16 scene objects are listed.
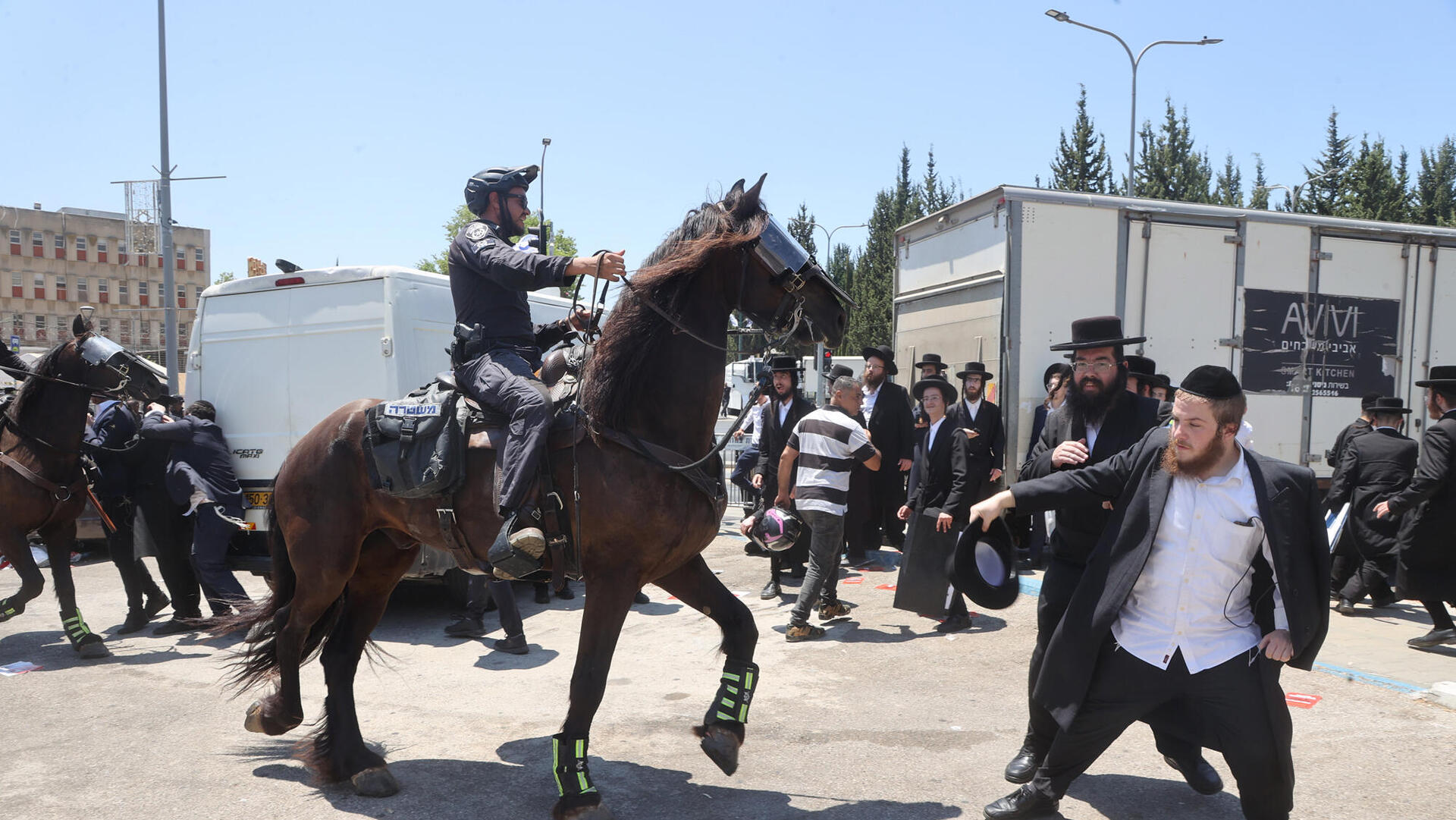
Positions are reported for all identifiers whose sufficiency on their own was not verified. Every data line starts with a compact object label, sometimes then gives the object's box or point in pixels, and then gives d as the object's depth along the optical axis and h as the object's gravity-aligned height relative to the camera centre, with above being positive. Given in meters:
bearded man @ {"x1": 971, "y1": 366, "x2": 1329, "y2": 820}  3.27 -0.84
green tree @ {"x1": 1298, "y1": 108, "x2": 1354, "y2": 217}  32.16 +6.55
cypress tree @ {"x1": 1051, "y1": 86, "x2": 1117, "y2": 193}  31.30 +6.75
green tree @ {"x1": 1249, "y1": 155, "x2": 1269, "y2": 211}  34.62 +6.84
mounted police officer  4.03 +0.21
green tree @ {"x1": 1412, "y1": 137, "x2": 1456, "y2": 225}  32.84 +6.64
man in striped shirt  7.43 -0.98
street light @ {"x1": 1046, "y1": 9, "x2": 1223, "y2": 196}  19.22 +6.66
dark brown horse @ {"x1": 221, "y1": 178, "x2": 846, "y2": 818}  3.95 -0.40
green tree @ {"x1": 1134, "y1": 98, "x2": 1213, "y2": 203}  32.09 +7.01
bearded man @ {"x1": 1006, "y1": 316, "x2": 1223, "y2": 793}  4.10 -0.39
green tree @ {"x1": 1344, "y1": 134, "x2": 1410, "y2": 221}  29.38 +5.69
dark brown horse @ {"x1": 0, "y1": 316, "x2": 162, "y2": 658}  7.21 -0.77
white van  8.17 +0.03
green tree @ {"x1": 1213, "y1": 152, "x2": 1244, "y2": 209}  38.41 +7.99
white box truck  9.90 +0.80
